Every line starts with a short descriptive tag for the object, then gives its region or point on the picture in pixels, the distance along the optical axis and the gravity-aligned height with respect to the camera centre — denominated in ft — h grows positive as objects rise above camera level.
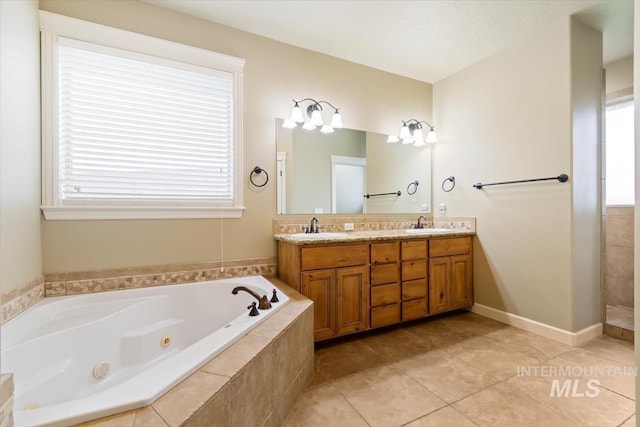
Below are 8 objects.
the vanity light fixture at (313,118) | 8.23 +2.70
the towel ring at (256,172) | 7.90 +1.08
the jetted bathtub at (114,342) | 2.92 -2.00
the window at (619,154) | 9.14 +1.76
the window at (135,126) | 6.09 +2.00
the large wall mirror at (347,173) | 8.41 +1.23
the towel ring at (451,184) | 10.23 +0.92
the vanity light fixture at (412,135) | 10.35 +2.73
